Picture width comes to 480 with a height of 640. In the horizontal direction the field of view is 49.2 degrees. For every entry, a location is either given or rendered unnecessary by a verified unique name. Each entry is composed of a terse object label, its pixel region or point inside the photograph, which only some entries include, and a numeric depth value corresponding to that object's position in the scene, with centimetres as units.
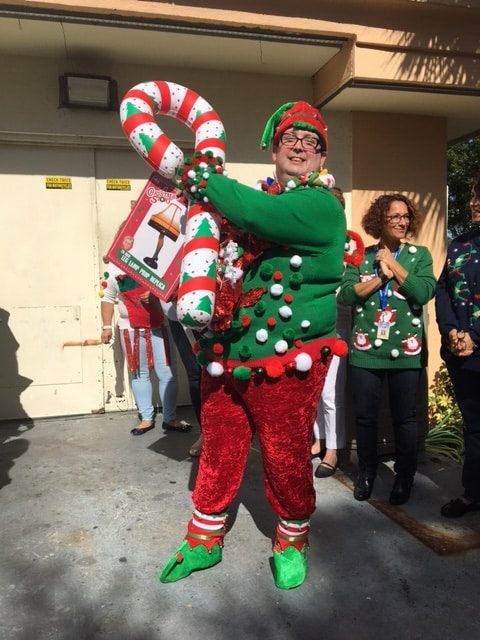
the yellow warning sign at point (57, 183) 452
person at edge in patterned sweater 280
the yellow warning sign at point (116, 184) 466
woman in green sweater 299
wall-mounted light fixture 429
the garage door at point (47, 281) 449
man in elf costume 202
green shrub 405
